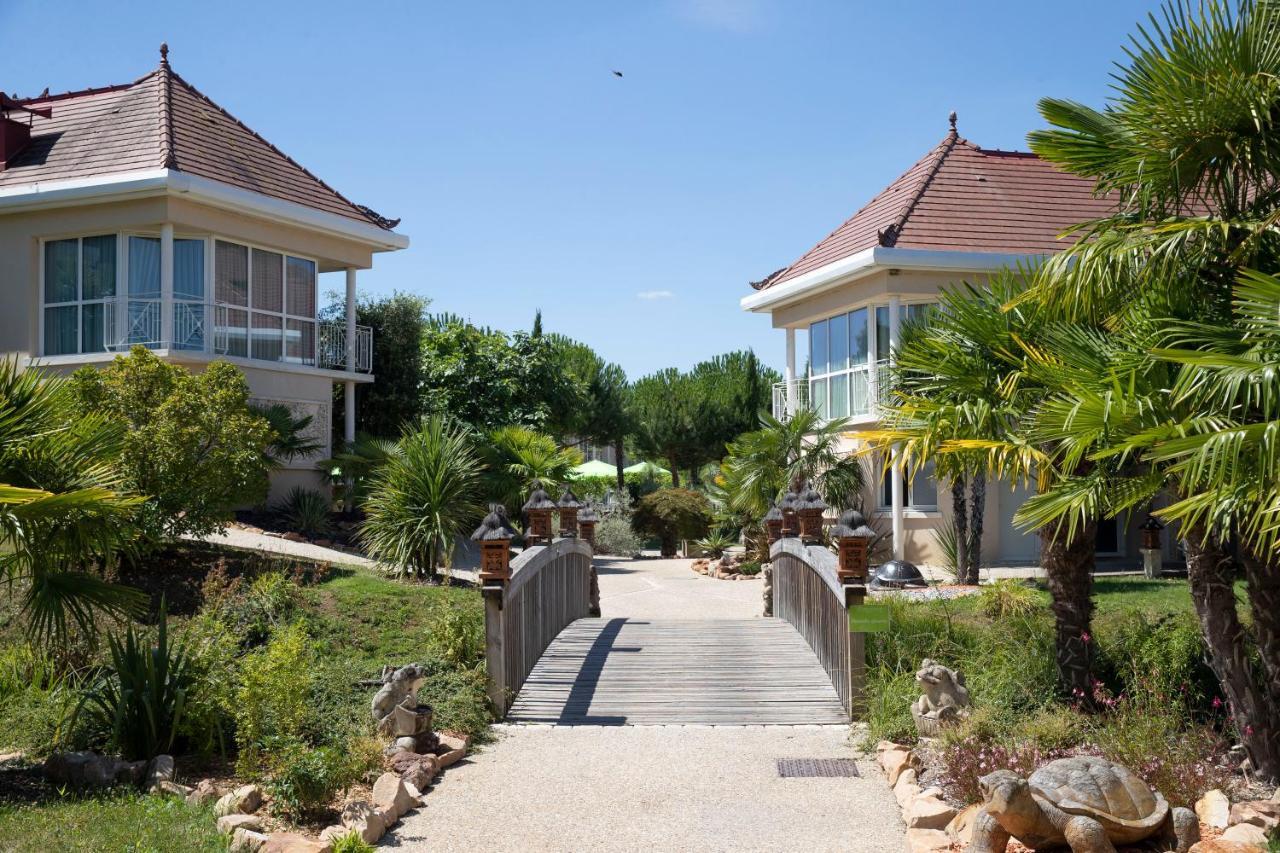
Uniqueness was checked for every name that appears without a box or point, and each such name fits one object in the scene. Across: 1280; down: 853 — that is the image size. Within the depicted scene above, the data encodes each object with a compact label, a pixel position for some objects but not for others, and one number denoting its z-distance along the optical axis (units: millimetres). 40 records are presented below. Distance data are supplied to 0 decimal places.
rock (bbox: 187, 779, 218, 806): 7171
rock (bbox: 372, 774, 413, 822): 7453
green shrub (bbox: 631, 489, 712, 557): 30844
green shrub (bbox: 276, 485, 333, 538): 20078
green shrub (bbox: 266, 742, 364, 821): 7055
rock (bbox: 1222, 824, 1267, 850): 6203
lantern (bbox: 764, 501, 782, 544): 16578
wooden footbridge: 10680
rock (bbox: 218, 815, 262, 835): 6594
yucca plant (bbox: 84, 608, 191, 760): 8164
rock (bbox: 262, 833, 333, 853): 6301
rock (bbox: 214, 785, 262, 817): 6973
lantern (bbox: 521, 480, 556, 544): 13859
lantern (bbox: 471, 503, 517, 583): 10445
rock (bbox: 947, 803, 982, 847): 6836
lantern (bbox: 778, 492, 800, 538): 15854
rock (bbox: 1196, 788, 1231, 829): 6629
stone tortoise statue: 6348
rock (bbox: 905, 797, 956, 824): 7145
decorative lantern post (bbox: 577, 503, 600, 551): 17766
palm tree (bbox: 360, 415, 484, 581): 16125
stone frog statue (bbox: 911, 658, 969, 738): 8898
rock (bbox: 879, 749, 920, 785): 8367
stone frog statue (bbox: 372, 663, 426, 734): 8914
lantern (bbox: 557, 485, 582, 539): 15852
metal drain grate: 8695
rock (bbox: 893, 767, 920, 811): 7723
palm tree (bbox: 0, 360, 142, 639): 7289
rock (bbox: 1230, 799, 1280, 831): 6434
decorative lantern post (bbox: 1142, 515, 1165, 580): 18859
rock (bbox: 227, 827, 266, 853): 6316
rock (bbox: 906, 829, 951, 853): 6752
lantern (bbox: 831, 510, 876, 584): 10727
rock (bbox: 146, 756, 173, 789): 7535
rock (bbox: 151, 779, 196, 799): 7359
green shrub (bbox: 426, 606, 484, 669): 11031
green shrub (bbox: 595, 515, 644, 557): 30422
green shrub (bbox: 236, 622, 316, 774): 7875
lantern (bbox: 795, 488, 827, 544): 13523
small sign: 10070
